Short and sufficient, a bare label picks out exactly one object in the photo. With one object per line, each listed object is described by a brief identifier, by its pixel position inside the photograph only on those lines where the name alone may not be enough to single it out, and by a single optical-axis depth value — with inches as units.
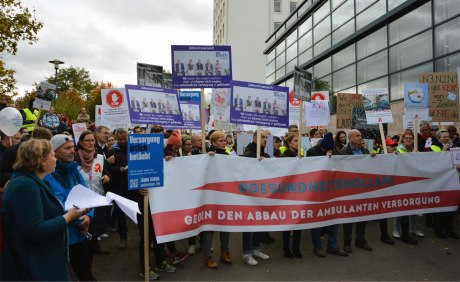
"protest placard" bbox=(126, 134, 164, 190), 149.3
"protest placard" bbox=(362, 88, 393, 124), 245.0
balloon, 169.2
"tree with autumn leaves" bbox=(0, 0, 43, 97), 469.1
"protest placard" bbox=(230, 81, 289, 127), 197.9
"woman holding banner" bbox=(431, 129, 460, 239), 232.5
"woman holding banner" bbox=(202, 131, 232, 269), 182.7
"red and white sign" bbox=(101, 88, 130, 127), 320.2
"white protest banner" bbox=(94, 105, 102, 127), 389.9
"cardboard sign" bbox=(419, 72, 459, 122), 296.5
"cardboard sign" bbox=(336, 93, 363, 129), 368.8
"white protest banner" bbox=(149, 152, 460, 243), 173.3
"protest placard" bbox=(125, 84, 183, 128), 217.7
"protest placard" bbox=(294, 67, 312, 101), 221.6
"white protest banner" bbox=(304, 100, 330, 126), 337.7
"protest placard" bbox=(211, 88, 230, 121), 342.2
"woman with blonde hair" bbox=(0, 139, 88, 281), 85.7
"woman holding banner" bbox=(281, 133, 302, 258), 197.5
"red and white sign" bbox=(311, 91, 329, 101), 358.6
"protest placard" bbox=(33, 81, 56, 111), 270.7
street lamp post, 656.6
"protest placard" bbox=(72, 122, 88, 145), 320.5
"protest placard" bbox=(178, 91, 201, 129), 310.5
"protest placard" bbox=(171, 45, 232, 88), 195.3
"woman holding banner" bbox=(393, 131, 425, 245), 220.4
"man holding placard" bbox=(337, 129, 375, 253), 207.5
